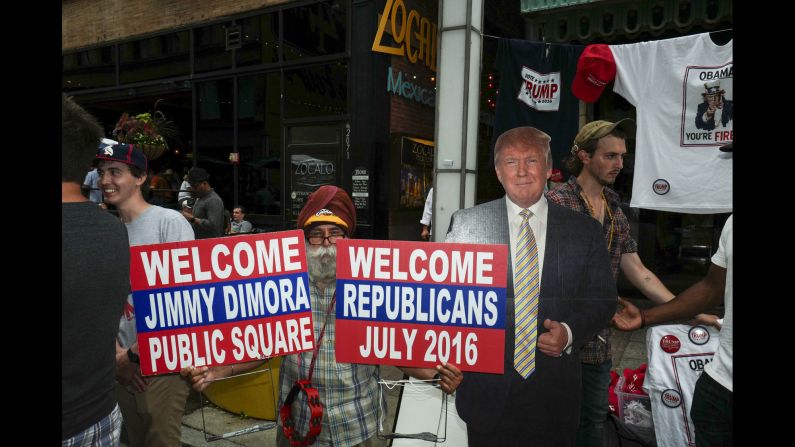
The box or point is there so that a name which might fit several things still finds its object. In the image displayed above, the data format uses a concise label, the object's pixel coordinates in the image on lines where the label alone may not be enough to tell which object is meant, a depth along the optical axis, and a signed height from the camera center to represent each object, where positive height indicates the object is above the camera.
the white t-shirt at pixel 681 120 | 2.94 +0.52
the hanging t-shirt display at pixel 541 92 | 3.43 +0.80
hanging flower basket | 6.11 +0.74
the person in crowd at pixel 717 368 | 1.93 -0.67
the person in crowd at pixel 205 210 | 5.52 -0.19
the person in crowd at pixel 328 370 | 2.18 -0.81
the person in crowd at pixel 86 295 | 1.65 -0.37
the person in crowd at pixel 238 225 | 7.09 -0.45
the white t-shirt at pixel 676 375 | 2.76 -1.00
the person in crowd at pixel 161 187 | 9.51 +0.12
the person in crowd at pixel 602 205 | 2.39 -0.02
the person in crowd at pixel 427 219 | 7.00 -0.33
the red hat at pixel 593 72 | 3.13 +0.85
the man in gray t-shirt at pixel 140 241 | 2.64 -0.27
